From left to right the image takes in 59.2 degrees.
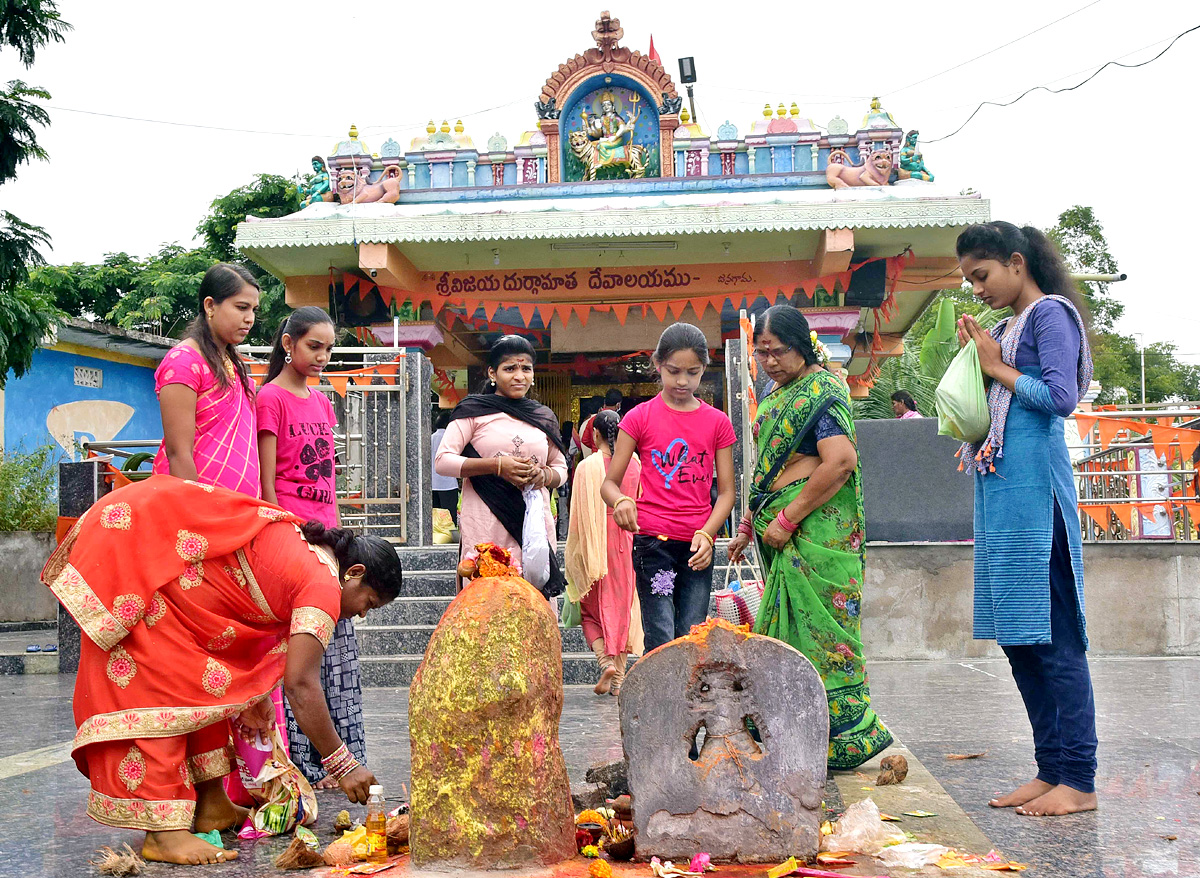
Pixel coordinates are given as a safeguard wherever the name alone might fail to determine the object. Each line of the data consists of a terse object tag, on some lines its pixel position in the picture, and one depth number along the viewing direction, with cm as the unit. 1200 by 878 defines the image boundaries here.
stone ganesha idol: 289
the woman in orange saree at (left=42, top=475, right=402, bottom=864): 303
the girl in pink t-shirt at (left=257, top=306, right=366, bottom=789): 399
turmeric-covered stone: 280
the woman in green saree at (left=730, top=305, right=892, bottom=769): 397
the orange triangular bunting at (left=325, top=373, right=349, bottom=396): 903
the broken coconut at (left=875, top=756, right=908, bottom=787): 381
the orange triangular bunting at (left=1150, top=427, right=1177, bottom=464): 991
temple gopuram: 1098
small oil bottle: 300
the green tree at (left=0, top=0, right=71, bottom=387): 1054
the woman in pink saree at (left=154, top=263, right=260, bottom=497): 354
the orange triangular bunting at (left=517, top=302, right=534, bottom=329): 1216
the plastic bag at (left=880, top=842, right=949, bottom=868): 284
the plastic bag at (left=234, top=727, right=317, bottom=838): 336
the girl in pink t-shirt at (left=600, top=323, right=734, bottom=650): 471
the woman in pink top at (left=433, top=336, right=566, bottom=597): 483
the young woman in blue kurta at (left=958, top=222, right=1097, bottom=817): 344
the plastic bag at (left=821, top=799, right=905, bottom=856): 296
